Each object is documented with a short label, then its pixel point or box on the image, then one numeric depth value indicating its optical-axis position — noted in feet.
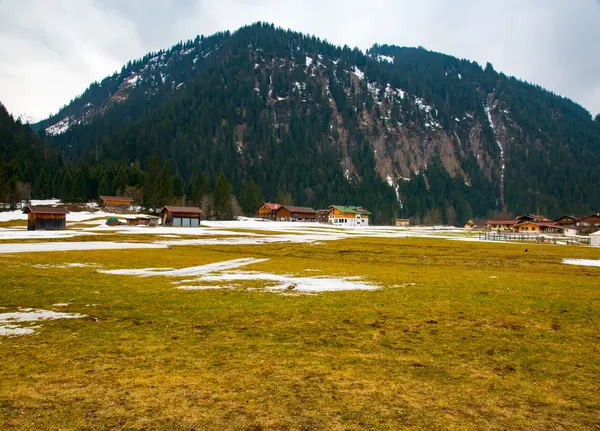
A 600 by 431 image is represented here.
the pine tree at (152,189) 444.14
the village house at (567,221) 501.39
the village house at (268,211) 576.28
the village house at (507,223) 623.44
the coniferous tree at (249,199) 563.07
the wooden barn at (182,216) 338.75
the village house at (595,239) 230.48
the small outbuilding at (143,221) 325.01
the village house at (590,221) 437.54
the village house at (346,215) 622.13
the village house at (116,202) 427.00
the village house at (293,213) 573.74
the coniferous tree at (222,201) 464.24
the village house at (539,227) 506.89
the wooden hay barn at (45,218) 240.90
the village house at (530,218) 588.50
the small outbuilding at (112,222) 311.27
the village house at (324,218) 644.85
